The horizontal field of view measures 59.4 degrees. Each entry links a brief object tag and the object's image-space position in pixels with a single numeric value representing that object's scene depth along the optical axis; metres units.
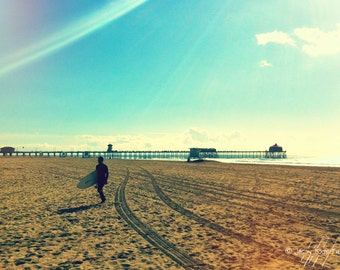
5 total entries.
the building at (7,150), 125.65
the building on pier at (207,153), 132.81
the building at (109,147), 143.88
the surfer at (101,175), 12.98
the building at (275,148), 148.80
